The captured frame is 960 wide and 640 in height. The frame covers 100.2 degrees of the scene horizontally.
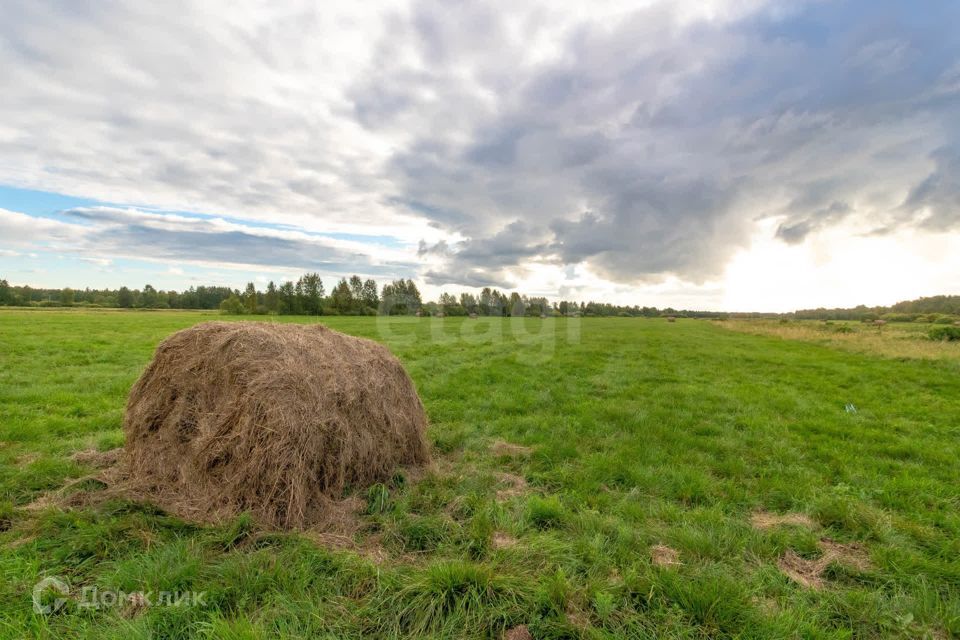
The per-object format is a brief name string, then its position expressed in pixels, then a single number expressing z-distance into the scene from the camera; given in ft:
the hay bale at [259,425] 13.85
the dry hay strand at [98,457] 18.06
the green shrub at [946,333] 84.23
